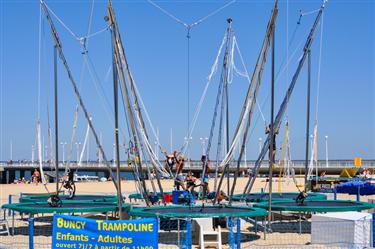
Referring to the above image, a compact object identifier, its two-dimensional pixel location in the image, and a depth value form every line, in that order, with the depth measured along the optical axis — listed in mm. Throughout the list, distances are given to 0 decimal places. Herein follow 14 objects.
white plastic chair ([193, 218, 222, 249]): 13512
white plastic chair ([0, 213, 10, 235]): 16181
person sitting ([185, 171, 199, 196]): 20553
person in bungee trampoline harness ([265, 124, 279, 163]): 18203
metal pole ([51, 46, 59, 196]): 17252
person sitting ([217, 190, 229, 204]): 18866
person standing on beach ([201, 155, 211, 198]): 20047
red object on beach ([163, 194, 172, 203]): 21214
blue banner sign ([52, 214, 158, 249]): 9344
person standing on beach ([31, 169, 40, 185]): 47344
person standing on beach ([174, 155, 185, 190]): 20531
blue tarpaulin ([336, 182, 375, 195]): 28969
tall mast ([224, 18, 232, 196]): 20188
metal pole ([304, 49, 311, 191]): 18266
